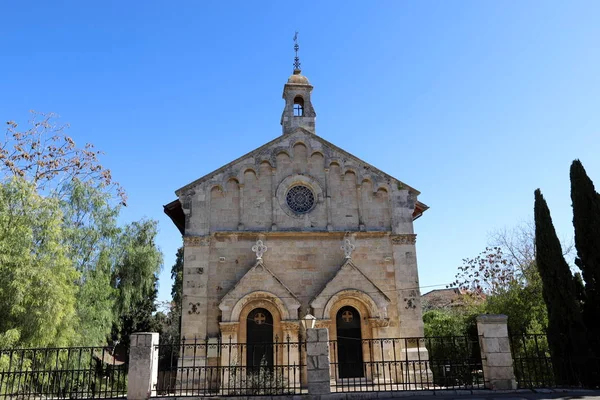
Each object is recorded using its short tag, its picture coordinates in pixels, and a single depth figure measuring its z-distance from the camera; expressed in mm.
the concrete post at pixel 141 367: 11711
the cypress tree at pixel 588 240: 14477
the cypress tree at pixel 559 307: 13367
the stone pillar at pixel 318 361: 11750
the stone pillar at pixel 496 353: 12234
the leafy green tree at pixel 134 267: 27953
